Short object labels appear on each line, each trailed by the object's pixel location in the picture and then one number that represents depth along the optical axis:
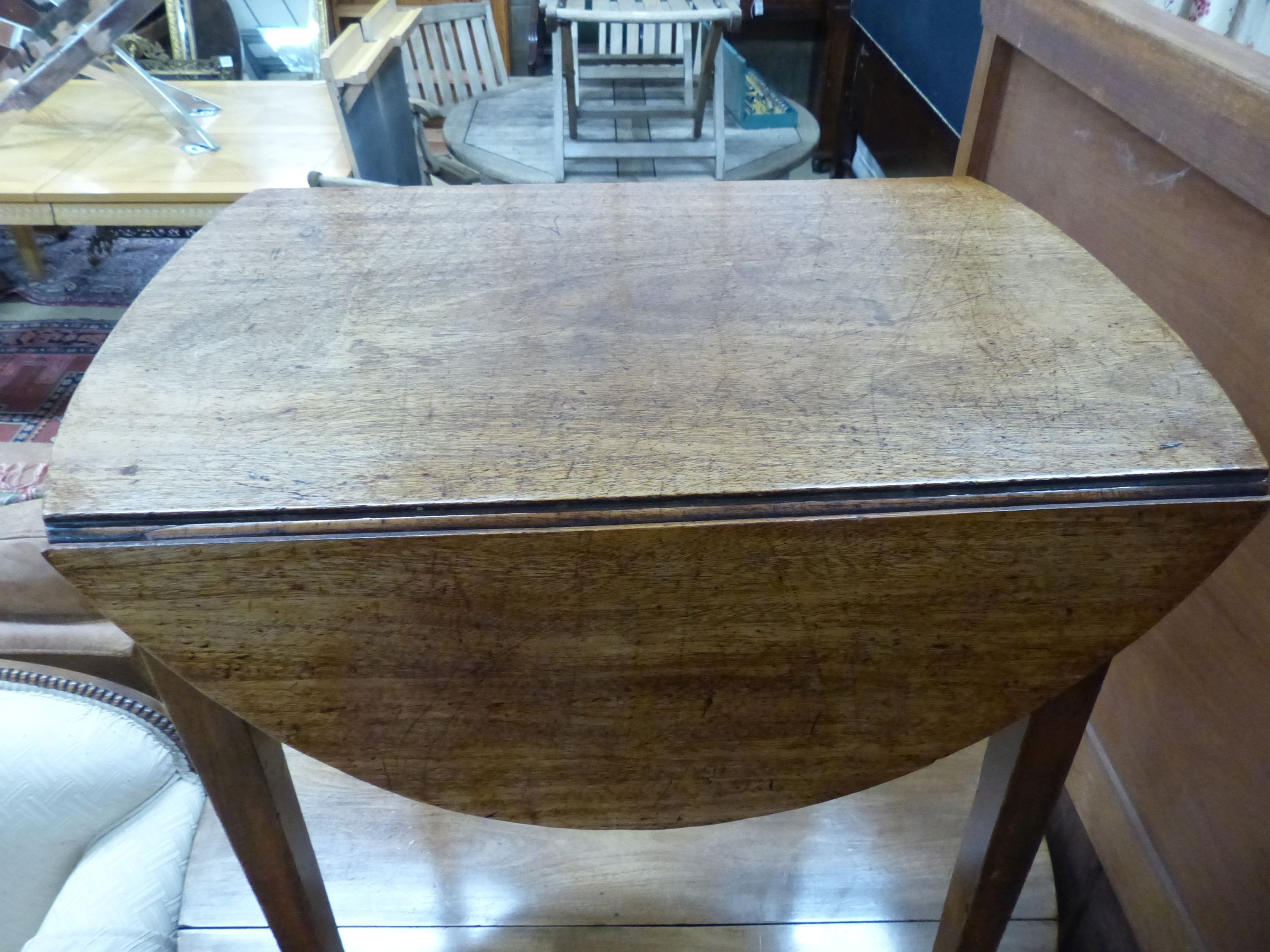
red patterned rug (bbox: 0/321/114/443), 2.11
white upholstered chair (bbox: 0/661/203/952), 0.92
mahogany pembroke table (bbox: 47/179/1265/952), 0.48
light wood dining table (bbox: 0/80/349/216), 1.95
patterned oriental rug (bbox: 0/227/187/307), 2.66
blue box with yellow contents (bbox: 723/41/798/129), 2.63
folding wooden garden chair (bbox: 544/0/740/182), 2.02
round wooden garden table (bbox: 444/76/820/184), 2.40
